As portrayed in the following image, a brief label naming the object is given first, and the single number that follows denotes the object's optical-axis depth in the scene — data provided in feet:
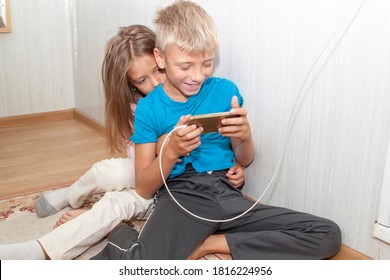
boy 3.28
